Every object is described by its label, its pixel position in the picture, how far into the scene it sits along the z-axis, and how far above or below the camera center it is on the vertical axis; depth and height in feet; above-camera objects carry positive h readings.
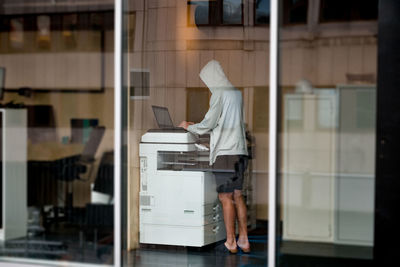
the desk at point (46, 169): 18.60 -1.52
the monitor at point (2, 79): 18.89 +1.40
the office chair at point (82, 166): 17.66 -1.35
